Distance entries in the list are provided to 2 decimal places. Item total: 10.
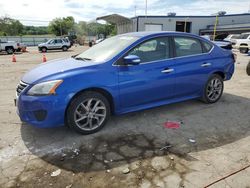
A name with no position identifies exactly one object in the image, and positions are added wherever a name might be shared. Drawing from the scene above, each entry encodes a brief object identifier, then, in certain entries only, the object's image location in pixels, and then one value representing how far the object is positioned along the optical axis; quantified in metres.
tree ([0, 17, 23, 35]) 72.12
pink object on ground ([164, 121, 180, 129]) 4.05
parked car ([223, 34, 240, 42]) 20.50
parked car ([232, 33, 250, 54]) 18.17
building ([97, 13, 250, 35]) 36.38
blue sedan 3.37
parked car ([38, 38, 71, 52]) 26.91
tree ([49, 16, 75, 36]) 71.75
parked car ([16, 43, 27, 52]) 24.14
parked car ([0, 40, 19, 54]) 22.52
